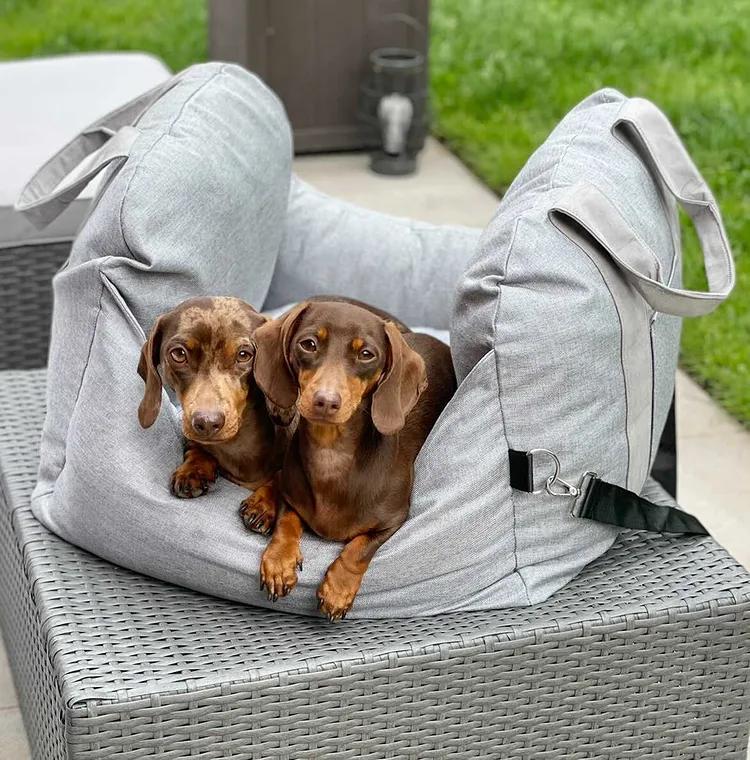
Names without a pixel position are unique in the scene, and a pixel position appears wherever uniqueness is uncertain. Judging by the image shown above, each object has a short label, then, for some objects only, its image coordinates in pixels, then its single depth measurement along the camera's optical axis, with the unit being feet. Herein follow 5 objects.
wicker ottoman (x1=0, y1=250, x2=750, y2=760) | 6.32
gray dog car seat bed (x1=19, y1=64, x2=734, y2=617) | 6.76
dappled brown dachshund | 6.45
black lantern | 17.21
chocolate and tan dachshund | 6.26
